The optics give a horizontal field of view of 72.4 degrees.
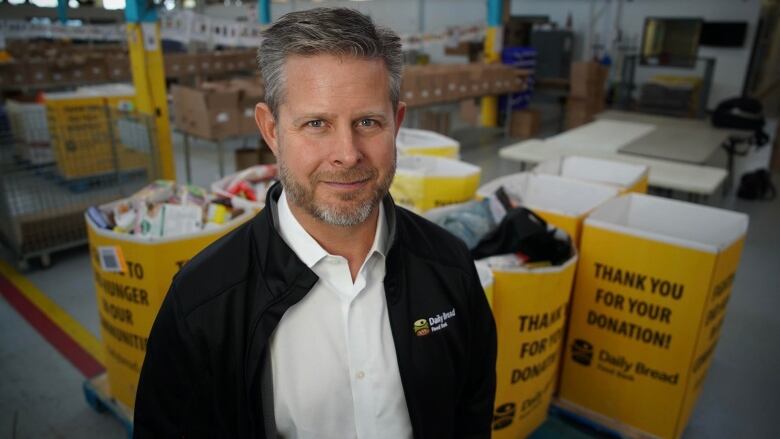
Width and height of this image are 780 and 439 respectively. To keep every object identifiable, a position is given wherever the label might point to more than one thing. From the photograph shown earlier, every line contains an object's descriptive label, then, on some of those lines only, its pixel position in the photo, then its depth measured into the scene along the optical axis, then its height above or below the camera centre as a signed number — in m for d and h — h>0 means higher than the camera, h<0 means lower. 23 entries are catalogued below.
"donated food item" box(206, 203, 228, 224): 2.59 -0.79
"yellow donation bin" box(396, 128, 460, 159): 3.82 -0.68
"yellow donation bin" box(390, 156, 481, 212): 3.17 -0.79
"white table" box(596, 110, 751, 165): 4.89 -0.84
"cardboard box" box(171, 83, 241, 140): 5.44 -0.66
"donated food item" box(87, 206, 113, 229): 2.40 -0.76
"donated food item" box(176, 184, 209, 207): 2.73 -0.76
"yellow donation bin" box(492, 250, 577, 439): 2.13 -1.13
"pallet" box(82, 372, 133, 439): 2.54 -1.71
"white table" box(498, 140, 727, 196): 3.98 -0.89
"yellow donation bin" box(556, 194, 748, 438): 2.24 -1.10
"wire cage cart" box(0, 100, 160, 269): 4.43 -1.28
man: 1.11 -0.54
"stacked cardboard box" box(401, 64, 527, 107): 7.38 -0.46
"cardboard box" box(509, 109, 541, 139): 9.69 -1.26
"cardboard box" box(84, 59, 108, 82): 8.90 -0.45
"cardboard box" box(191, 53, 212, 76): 9.74 -0.33
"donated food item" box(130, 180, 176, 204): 2.71 -0.74
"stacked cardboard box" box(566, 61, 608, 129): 9.41 -0.66
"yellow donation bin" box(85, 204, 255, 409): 2.29 -0.99
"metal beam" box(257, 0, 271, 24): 8.53 +0.53
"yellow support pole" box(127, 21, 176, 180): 4.89 -0.30
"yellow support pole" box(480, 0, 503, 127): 8.70 +0.25
